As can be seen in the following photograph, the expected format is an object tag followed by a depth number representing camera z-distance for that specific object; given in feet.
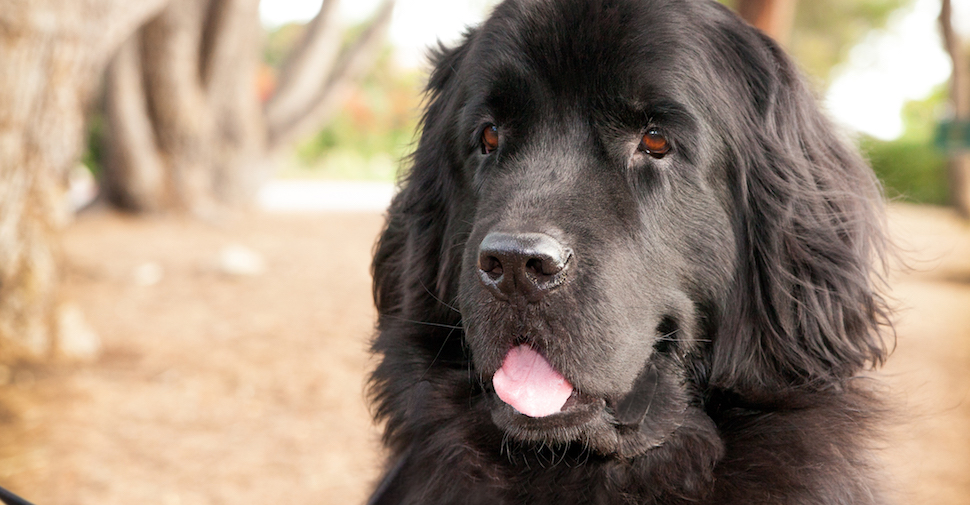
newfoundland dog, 6.46
